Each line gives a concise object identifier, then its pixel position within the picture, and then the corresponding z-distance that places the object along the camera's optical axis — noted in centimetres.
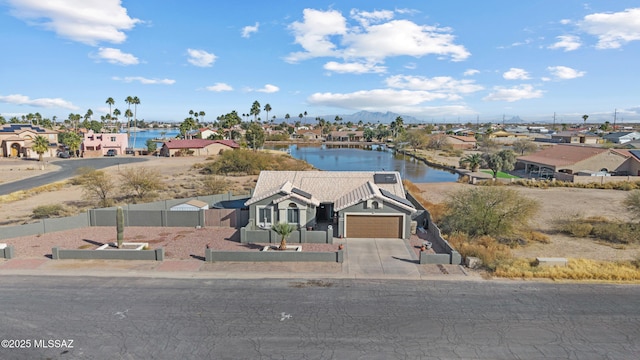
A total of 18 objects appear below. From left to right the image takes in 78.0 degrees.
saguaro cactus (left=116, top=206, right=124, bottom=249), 2355
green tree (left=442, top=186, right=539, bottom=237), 2722
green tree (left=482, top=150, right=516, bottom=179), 5594
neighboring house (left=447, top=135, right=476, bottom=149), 12257
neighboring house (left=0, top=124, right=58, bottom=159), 8200
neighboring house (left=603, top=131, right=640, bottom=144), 11112
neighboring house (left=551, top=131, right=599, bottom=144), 10140
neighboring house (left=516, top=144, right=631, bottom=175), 5772
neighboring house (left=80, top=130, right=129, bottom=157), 8800
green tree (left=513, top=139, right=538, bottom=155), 8862
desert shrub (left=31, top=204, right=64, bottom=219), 3312
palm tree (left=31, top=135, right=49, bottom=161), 7494
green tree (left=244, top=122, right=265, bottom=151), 10438
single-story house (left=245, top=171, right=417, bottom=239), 2669
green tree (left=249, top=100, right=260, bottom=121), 15812
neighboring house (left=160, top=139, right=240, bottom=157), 9076
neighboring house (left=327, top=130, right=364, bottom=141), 17125
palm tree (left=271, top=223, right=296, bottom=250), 2348
